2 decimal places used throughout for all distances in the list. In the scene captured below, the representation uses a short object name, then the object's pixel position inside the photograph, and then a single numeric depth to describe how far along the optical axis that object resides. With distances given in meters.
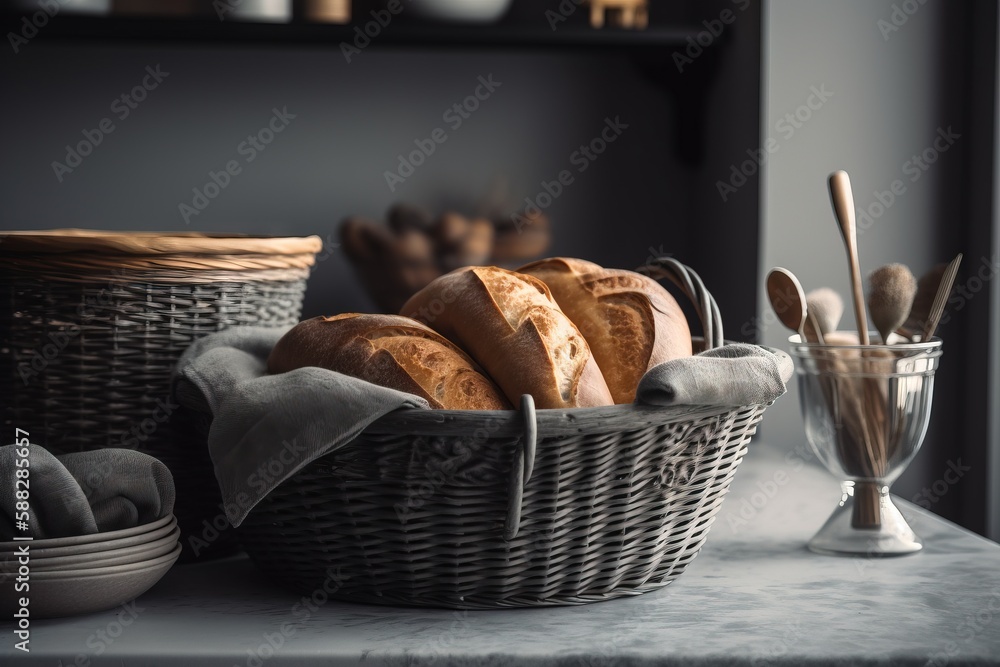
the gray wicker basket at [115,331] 1.80
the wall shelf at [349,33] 2.28
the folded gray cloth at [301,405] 1.69
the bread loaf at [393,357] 1.74
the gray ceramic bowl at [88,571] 1.69
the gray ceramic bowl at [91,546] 1.69
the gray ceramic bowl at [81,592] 1.70
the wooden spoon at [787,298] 1.89
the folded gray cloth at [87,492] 1.70
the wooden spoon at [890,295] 1.86
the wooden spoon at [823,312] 1.92
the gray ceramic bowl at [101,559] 1.69
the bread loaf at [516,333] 1.75
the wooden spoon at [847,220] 1.90
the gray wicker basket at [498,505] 1.69
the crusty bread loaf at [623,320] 1.81
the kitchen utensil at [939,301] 1.89
